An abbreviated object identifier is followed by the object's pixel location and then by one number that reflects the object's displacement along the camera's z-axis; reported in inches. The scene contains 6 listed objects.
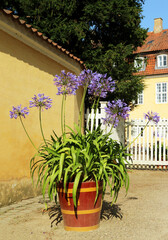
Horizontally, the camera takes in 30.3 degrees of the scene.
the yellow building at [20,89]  215.0
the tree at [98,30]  515.5
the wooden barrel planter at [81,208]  149.0
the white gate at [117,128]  370.9
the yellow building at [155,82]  968.3
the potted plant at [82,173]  146.9
